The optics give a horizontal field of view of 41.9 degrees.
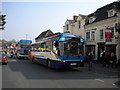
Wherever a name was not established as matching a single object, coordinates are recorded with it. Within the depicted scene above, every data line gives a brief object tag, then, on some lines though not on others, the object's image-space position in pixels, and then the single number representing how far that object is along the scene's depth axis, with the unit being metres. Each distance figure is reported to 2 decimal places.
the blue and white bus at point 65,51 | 13.09
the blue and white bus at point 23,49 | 30.59
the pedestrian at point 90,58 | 14.84
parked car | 18.85
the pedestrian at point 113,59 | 16.95
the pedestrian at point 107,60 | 17.27
